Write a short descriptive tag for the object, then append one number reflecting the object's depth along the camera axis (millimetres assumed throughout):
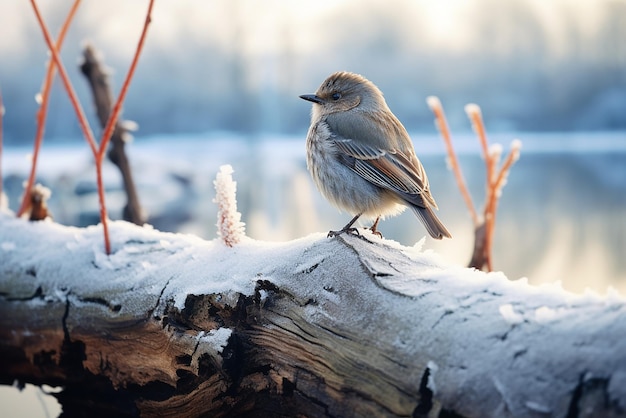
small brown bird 1196
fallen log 1066
